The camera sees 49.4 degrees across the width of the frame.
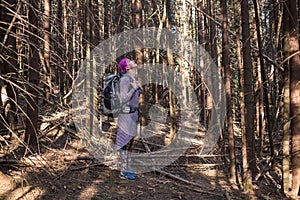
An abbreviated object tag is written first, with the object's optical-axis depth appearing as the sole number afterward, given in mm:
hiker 5109
